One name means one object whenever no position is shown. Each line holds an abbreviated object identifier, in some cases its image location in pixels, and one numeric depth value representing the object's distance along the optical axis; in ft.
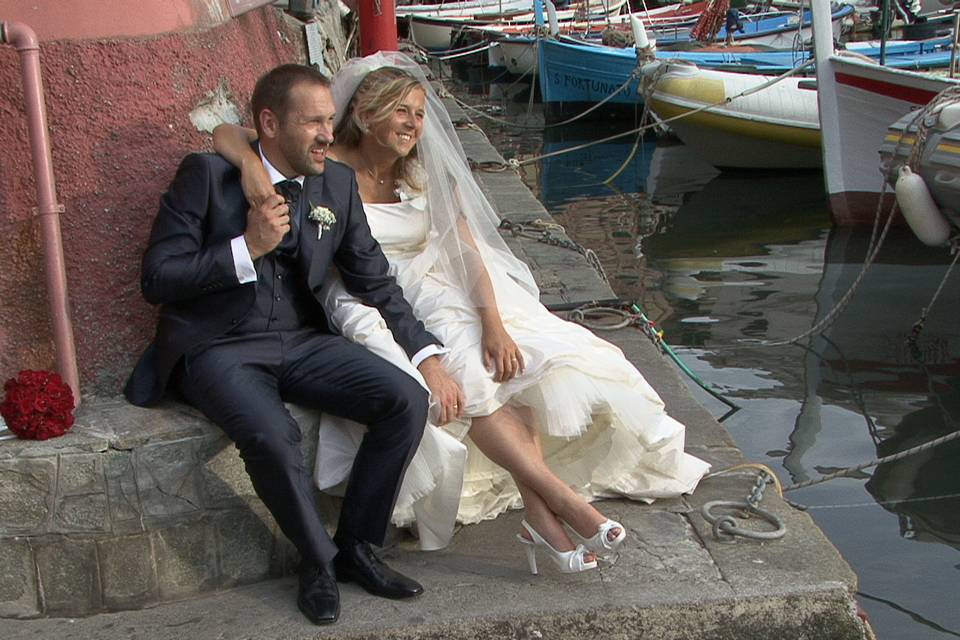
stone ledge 10.34
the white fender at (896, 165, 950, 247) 25.25
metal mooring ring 11.35
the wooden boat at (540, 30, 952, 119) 52.85
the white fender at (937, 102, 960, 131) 24.93
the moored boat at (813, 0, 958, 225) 34.73
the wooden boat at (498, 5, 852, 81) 57.93
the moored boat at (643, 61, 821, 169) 45.78
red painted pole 38.83
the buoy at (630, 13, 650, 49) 49.78
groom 10.29
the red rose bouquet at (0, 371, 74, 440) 10.29
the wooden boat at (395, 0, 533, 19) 105.50
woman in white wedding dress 11.00
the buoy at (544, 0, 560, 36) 69.00
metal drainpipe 10.12
